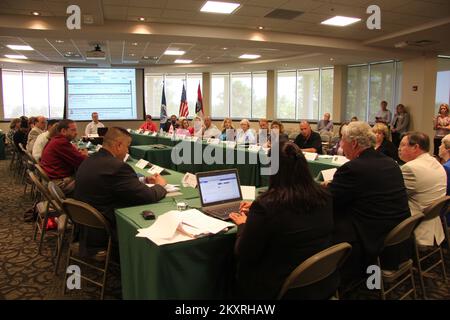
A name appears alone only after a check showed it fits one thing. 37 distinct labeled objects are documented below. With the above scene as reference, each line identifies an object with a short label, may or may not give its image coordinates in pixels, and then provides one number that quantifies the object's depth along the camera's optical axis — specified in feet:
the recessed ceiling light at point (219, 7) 19.19
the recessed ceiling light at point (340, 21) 21.97
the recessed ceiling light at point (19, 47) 30.61
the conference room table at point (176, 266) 6.18
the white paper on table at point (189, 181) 10.57
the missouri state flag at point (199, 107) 37.08
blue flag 41.67
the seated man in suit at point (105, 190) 8.32
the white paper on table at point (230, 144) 21.43
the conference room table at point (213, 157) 18.62
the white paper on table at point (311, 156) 16.21
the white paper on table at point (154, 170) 12.67
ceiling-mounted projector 28.25
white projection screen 38.88
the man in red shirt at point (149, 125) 34.96
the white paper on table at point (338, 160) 15.07
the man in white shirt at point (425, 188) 9.02
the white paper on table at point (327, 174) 11.27
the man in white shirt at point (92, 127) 32.18
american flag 40.08
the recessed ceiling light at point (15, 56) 36.29
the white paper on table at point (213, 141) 23.64
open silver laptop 8.05
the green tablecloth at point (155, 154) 21.42
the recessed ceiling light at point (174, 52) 33.73
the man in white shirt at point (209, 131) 27.81
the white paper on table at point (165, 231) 6.16
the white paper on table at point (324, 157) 16.56
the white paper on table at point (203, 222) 6.65
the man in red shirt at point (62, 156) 13.89
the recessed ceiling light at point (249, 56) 36.35
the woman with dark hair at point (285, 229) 5.37
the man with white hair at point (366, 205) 7.41
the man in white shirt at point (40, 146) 17.67
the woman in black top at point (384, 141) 14.21
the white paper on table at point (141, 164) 13.68
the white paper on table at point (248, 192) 9.14
